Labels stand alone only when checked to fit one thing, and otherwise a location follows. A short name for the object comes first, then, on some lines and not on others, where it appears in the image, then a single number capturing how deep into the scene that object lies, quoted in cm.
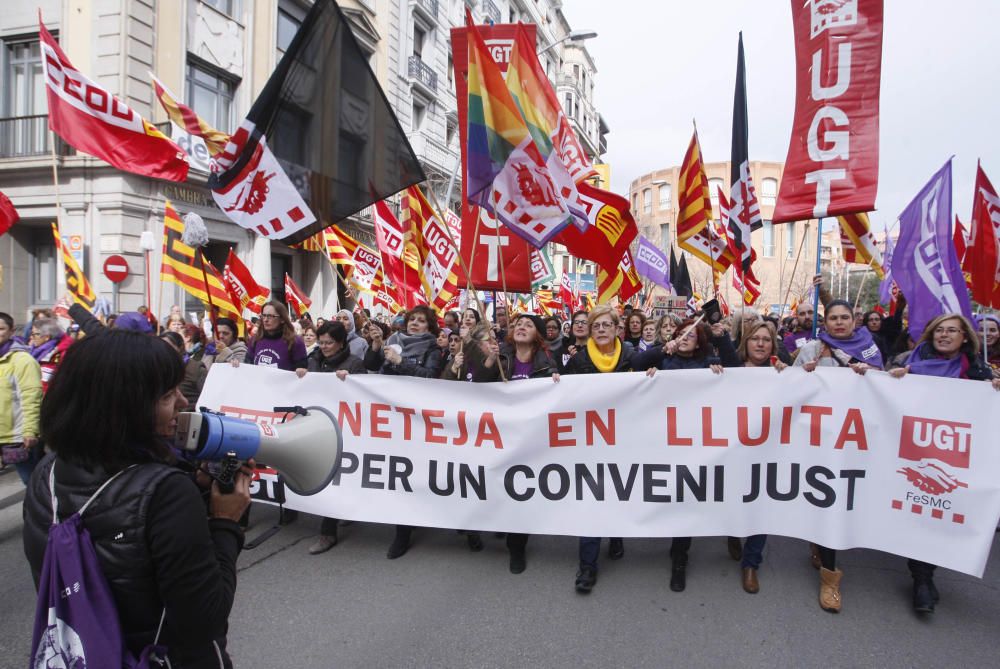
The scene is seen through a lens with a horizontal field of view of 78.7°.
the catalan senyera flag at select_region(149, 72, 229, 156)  788
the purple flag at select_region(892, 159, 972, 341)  479
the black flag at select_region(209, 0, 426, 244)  409
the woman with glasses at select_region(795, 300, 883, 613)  410
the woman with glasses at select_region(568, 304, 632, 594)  419
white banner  343
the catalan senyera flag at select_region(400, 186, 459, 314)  824
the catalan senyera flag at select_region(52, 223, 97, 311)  804
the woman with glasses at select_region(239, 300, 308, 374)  514
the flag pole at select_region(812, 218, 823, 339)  511
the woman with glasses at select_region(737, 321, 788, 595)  370
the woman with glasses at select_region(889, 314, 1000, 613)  379
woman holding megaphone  128
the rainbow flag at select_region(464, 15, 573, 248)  425
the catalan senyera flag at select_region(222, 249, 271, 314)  916
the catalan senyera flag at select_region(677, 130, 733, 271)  718
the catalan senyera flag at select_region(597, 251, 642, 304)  704
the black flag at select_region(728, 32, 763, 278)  543
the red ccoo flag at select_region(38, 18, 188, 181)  573
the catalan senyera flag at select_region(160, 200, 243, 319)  711
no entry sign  1066
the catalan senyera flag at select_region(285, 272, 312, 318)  1092
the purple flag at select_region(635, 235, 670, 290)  937
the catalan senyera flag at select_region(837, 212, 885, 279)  717
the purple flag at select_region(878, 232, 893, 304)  876
